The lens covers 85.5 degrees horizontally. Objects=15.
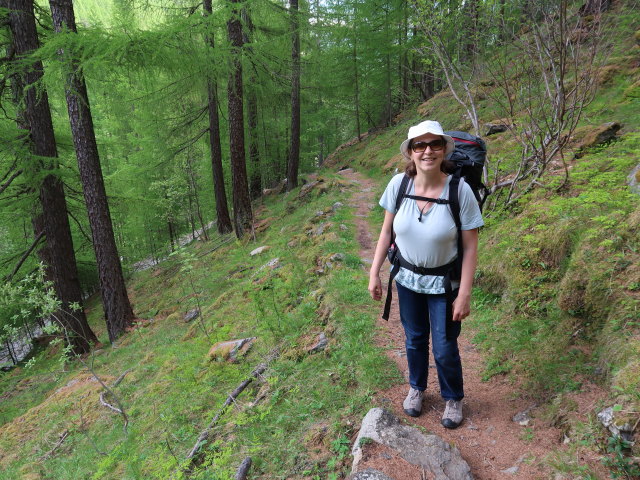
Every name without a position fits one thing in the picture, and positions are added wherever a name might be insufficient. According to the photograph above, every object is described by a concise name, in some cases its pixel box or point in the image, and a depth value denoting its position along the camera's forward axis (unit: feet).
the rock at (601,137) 19.39
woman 7.75
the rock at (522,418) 8.78
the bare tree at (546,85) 14.47
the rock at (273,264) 26.90
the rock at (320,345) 13.87
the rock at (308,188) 47.05
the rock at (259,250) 33.71
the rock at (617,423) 6.63
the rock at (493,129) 31.48
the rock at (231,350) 17.10
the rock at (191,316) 27.50
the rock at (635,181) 12.59
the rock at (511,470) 7.42
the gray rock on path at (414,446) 7.38
